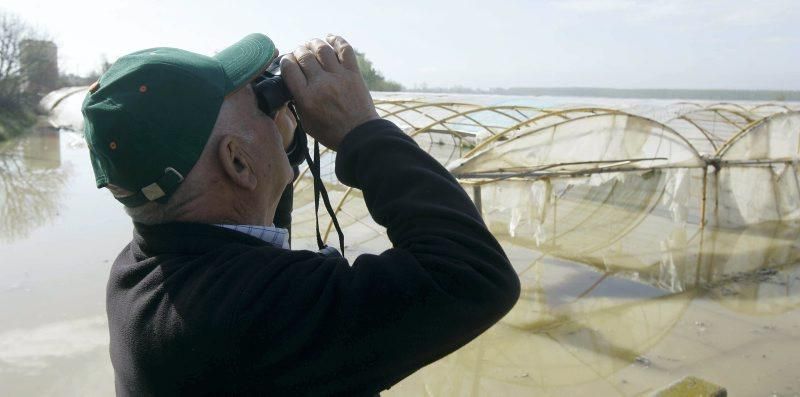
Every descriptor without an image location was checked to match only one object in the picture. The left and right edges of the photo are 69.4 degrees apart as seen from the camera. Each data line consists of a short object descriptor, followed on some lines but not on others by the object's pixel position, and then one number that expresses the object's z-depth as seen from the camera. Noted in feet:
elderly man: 2.98
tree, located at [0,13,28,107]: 99.48
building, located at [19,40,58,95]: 115.55
